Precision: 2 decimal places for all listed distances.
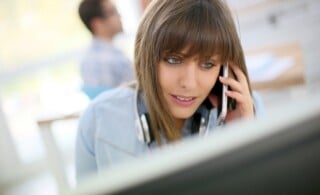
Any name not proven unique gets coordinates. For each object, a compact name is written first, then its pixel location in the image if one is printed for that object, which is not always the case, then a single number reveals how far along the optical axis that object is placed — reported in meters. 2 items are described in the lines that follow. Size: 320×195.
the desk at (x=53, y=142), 1.30
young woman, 1.17
